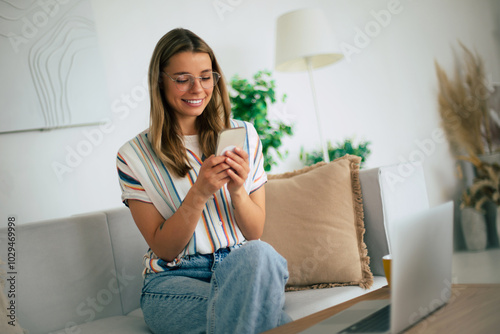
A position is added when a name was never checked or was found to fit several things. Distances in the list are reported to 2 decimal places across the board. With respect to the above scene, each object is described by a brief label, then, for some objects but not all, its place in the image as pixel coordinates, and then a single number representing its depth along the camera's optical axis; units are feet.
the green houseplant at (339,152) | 8.98
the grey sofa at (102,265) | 4.66
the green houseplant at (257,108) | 8.02
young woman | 3.88
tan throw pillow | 5.02
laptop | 2.24
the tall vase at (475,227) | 12.69
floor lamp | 8.30
